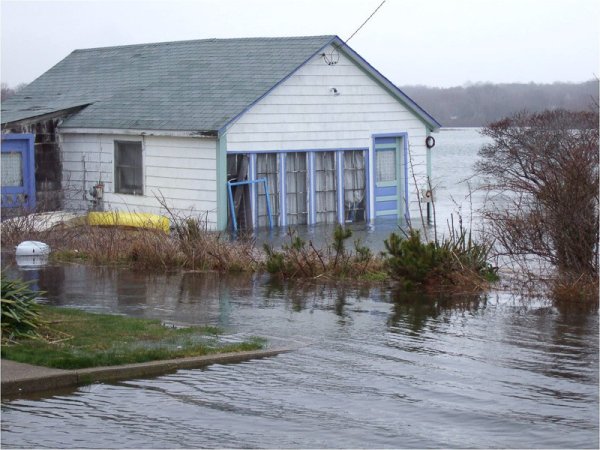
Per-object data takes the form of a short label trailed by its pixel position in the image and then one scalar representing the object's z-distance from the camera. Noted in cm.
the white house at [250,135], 2447
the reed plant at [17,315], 1088
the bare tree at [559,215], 1505
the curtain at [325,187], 2619
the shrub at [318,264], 1672
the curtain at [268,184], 2505
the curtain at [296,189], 2570
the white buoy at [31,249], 1922
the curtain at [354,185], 2670
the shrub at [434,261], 1550
